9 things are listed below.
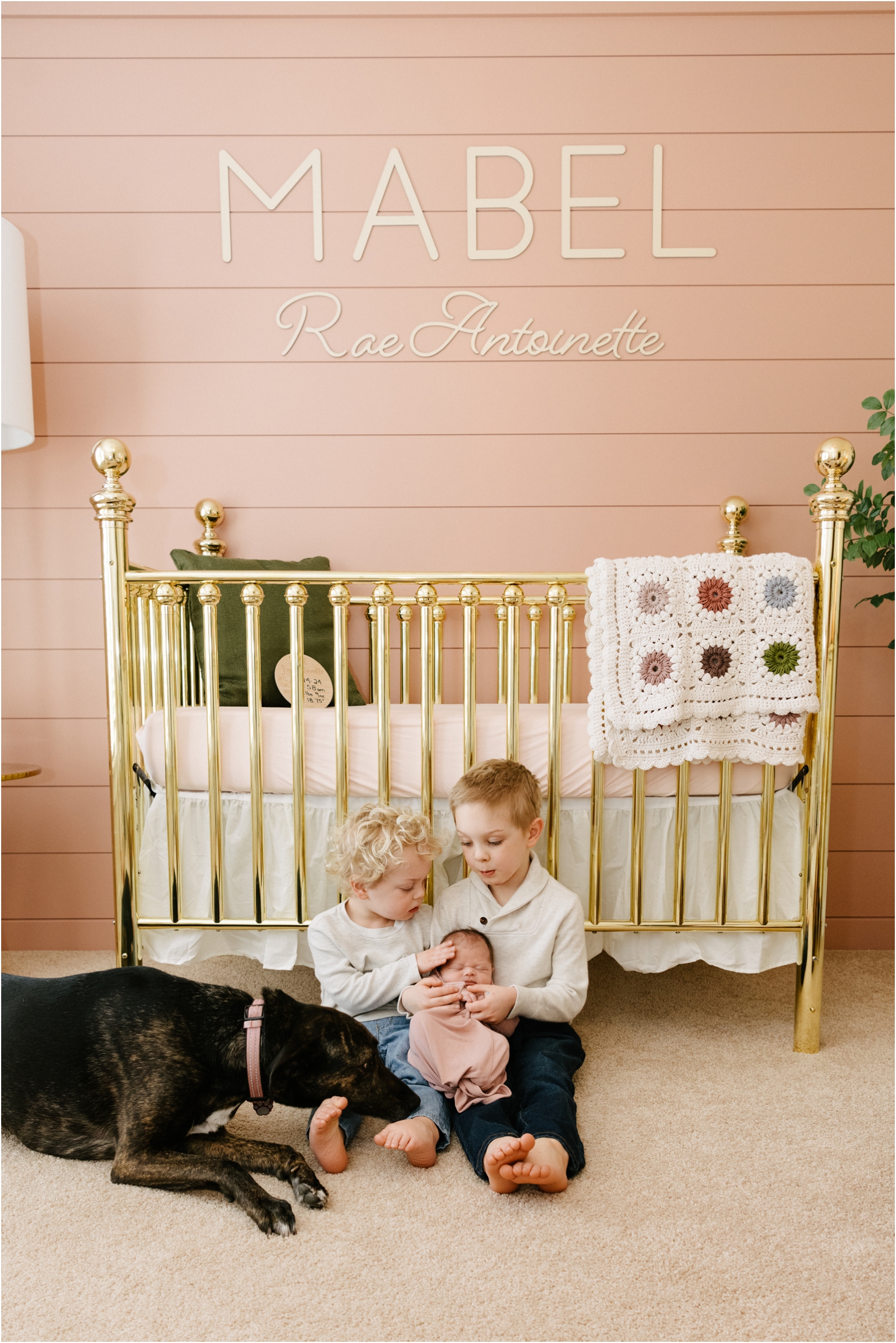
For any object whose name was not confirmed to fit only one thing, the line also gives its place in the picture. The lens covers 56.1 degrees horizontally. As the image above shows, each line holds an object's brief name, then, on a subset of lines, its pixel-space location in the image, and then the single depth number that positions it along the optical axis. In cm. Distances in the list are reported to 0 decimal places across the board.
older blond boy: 127
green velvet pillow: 187
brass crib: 144
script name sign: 206
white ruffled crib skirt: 151
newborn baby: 121
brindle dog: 107
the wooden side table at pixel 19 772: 174
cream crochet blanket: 140
